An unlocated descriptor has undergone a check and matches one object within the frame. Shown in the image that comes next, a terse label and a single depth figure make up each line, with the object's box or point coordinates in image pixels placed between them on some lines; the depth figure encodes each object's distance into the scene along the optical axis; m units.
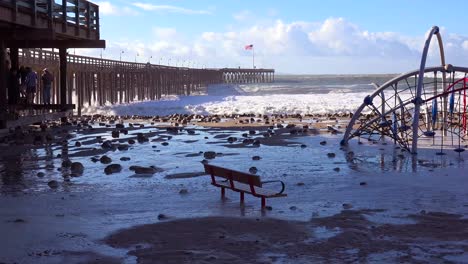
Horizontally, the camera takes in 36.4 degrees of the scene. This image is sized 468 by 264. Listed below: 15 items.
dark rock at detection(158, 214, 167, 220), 9.15
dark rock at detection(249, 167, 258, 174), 13.91
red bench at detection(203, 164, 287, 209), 9.73
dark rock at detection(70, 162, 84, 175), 13.69
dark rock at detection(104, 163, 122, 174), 13.66
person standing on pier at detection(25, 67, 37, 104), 25.08
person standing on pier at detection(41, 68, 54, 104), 26.89
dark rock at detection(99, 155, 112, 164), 15.13
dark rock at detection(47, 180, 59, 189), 11.80
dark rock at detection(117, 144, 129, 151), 18.12
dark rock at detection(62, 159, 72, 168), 14.47
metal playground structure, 17.28
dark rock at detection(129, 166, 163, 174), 13.68
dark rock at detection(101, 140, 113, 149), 18.41
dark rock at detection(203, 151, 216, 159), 16.33
